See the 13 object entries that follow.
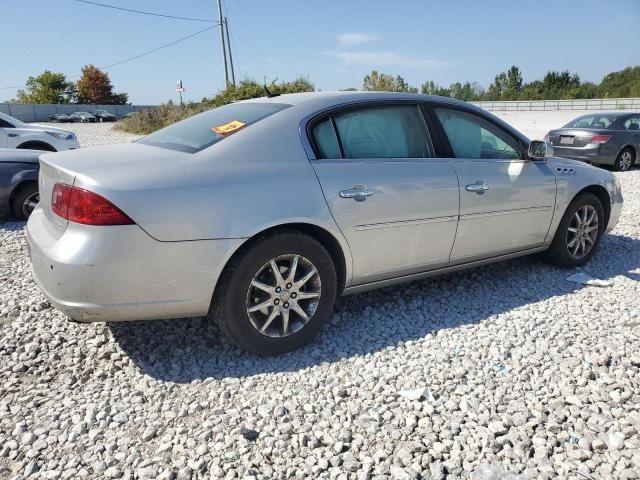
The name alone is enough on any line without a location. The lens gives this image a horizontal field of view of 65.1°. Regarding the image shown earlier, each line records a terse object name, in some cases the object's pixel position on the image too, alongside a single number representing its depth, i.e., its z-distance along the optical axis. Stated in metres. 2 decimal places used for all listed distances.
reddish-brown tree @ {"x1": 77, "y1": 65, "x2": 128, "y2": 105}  73.44
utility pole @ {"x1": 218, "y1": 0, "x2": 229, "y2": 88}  32.38
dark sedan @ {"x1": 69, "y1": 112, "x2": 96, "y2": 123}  50.16
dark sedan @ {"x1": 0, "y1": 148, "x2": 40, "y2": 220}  6.00
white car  9.21
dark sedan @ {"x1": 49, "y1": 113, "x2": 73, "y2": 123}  50.59
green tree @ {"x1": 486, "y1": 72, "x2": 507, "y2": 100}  80.09
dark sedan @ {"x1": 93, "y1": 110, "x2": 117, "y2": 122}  53.26
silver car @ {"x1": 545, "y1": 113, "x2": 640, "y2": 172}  11.05
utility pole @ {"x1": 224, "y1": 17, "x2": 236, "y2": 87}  32.20
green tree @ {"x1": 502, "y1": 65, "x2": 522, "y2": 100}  81.25
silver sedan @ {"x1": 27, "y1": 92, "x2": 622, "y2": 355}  2.58
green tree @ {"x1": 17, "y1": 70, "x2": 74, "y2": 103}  69.88
